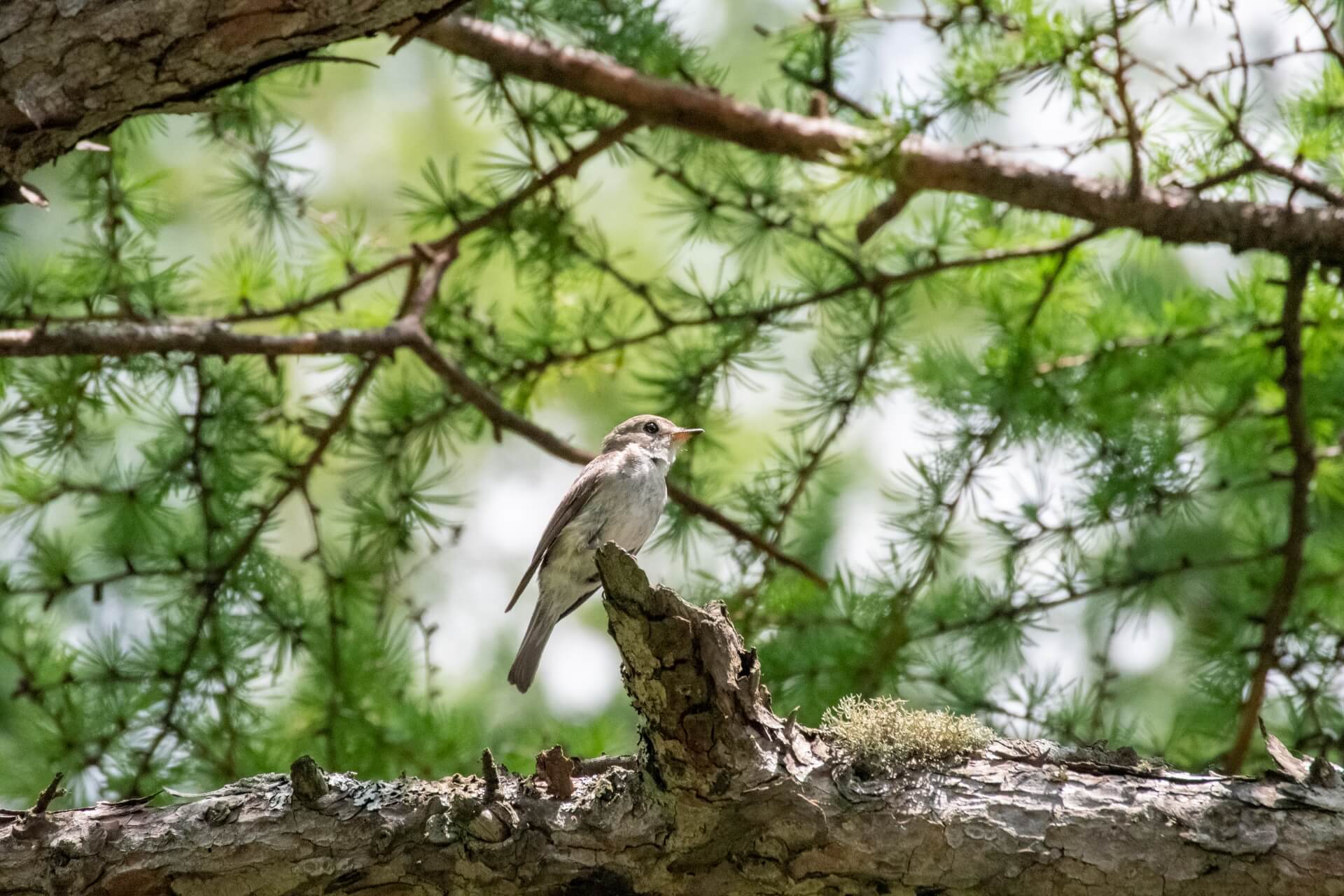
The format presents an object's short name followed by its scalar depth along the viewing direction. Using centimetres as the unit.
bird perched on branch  866
